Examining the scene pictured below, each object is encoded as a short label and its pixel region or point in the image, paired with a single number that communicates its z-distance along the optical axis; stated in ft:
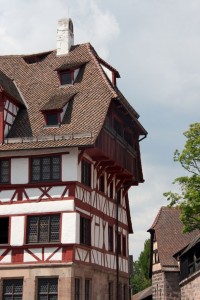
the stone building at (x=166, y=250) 167.43
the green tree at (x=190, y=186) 108.58
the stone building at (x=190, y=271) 131.64
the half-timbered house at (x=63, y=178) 89.86
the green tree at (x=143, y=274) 283.14
